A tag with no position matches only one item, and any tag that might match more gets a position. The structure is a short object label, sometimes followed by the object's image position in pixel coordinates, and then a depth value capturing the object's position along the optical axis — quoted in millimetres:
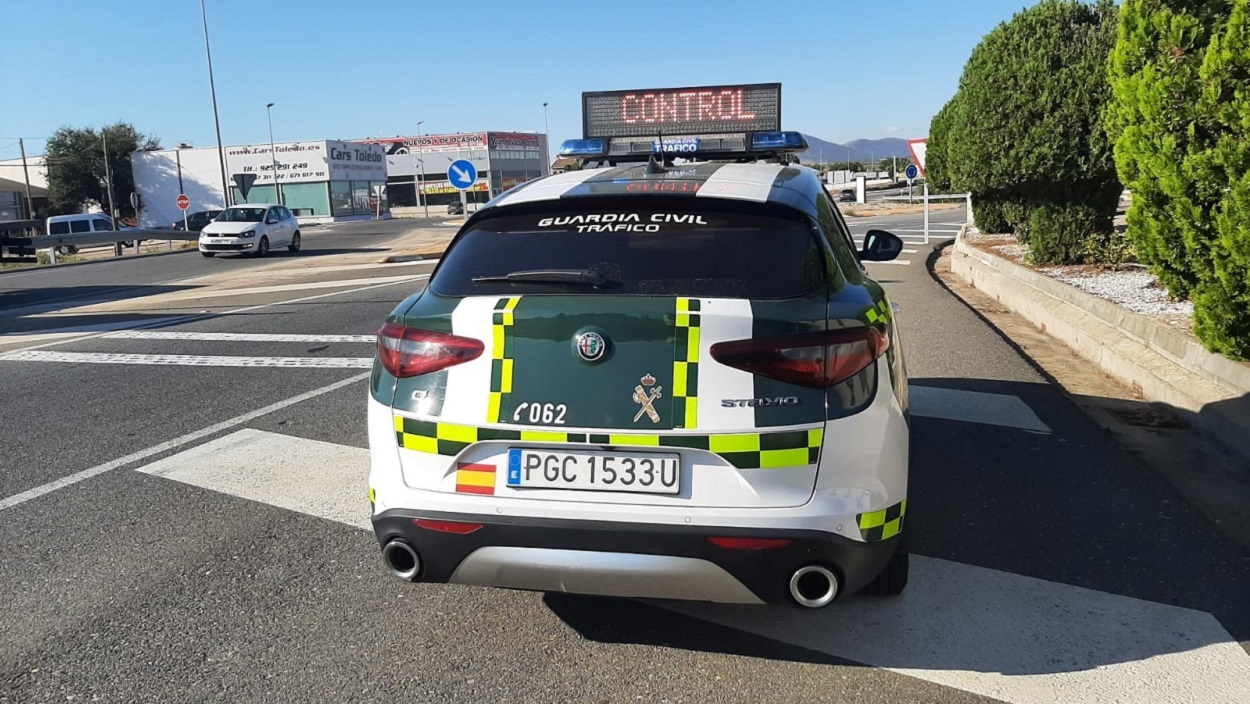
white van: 34500
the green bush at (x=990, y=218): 19500
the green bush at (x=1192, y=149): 5613
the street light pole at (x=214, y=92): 42309
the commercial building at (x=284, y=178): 70750
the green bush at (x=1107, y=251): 12086
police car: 2959
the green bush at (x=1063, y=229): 12773
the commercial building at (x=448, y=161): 90000
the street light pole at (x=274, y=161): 70069
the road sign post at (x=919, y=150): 25516
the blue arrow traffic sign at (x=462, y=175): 22797
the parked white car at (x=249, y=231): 27938
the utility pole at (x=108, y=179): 72125
